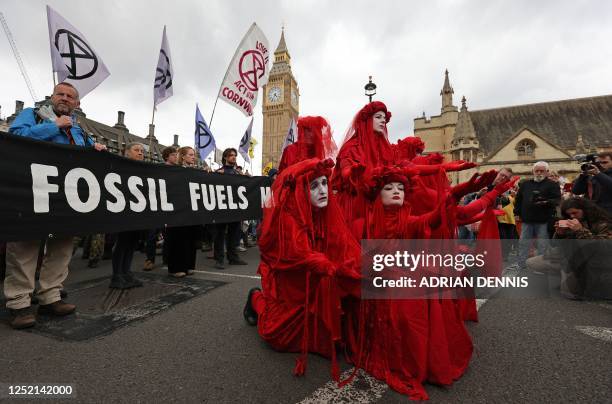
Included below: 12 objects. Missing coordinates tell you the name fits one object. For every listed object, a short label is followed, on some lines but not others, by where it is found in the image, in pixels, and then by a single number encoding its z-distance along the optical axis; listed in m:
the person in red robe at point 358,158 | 2.56
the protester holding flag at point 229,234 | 5.48
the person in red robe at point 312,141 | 2.82
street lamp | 9.25
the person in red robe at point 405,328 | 1.83
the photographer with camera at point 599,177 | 3.81
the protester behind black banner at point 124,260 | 3.89
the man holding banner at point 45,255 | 2.72
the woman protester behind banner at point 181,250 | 4.62
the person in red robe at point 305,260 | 1.98
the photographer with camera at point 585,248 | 3.43
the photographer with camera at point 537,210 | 5.09
